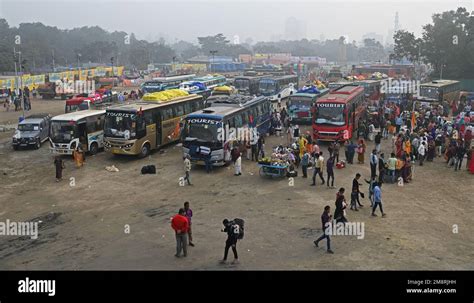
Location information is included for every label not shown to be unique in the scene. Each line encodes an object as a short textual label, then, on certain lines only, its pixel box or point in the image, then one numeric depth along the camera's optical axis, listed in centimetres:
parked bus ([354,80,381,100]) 4332
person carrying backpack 1156
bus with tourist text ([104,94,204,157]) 2317
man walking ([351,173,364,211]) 1586
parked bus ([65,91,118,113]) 3641
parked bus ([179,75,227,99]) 4203
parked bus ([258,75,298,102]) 4631
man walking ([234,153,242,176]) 2083
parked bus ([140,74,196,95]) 4409
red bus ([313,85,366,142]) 2617
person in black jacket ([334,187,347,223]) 1338
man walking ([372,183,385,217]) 1511
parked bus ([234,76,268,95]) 4691
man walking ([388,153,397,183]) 1917
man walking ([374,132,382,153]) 2400
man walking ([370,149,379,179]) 1953
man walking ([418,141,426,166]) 2219
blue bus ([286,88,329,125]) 3469
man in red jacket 1191
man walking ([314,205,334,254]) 1238
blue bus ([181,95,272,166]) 2164
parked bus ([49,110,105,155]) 2370
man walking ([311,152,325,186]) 1889
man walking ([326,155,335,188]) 1853
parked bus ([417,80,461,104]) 4019
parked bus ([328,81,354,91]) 4137
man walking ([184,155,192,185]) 1945
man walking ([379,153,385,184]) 1838
